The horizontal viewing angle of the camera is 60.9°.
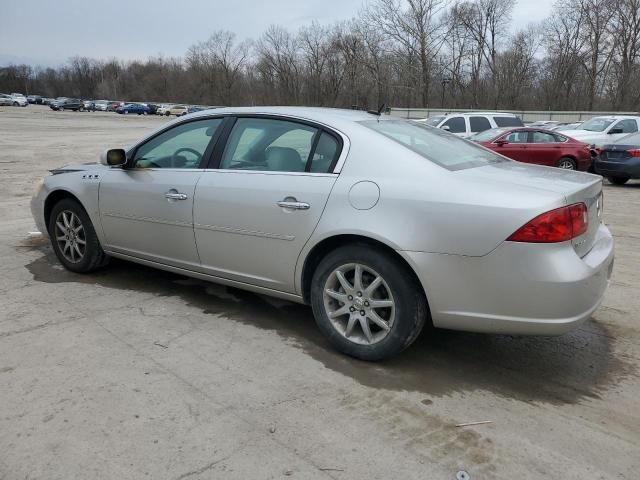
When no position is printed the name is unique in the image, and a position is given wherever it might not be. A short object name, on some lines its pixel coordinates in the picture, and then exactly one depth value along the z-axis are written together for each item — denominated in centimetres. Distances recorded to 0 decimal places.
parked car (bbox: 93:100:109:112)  8631
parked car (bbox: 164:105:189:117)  7588
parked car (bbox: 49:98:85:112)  7569
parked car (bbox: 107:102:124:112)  8490
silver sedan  288
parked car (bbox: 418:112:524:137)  1730
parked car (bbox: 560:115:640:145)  1656
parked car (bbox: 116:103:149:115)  7994
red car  1443
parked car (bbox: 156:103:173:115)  7924
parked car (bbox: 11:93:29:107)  7969
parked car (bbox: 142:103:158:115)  8000
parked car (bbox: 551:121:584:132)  2015
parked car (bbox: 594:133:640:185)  1274
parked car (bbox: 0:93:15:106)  7925
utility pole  6103
